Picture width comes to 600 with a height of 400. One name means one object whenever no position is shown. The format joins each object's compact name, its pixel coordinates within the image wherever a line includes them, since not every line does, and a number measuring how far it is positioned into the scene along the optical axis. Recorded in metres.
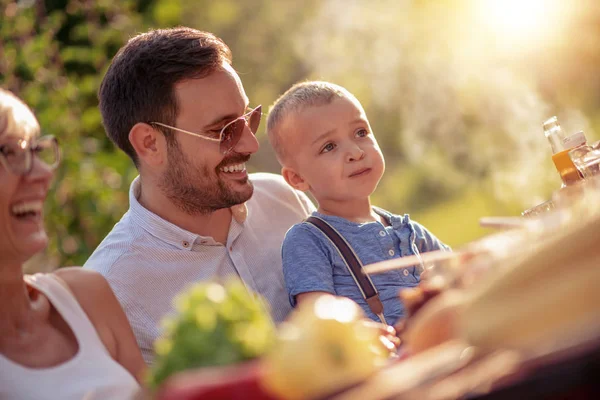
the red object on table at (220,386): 0.56
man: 1.24
